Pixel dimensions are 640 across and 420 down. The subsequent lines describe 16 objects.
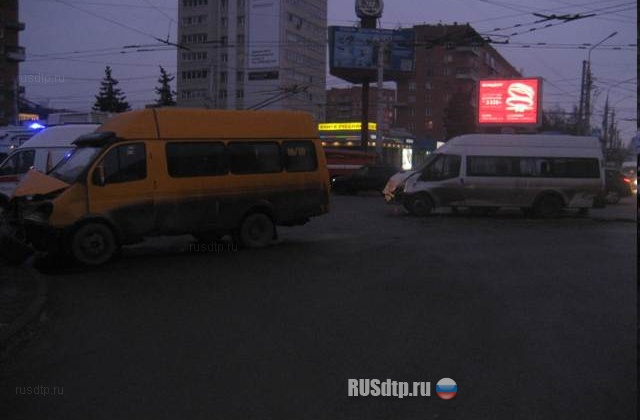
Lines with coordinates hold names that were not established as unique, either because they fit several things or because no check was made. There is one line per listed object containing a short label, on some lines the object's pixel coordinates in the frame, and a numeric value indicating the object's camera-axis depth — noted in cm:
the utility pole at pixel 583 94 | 4926
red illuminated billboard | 4797
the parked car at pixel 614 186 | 3259
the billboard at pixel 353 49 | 5781
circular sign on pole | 5791
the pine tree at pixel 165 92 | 4672
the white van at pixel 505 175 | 2192
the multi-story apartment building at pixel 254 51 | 9044
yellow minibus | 1118
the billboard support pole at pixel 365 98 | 5563
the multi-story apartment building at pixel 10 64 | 7132
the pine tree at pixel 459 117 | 8388
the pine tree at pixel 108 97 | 6125
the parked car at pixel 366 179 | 3497
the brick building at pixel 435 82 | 9888
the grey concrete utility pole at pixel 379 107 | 4278
